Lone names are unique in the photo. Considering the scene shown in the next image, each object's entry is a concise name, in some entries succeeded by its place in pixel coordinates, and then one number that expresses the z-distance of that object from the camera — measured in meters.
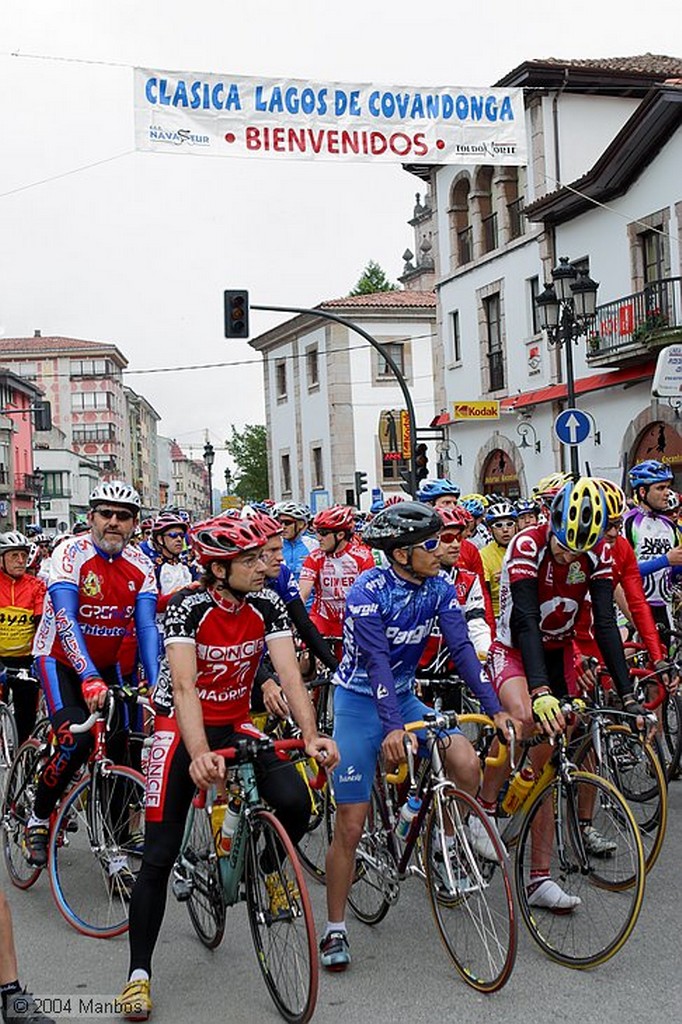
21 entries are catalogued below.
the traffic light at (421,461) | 26.11
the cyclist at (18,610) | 9.26
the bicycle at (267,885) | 4.48
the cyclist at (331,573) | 9.78
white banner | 13.25
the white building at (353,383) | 52.09
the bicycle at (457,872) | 4.66
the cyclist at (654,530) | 8.84
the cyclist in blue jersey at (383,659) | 5.12
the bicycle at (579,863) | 4.84
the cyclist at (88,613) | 6.28
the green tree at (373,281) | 72.38
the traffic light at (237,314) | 20.45
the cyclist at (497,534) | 10.28
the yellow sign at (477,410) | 29.98
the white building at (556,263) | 24.64
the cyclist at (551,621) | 5.21
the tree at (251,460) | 75.50
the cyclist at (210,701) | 4.70
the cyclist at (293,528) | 12.13
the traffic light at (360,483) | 35.97
